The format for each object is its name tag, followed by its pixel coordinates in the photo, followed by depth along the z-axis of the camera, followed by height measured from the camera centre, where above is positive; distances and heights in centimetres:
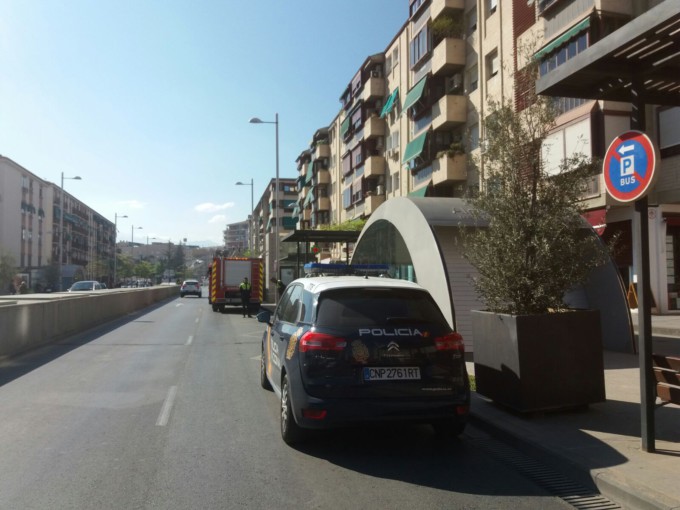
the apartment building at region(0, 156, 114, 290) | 6662 +742
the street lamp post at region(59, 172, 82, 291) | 5305 +986
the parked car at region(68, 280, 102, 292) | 4328 -37
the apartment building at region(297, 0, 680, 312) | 1816 +877
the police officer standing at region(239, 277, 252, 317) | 2520 -54
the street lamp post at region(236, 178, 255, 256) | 10991 +865
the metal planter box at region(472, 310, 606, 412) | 605 -86
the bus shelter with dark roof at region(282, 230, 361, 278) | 1830 +152
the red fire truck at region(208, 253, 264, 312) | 2858 +11
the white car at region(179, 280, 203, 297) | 5410 -66
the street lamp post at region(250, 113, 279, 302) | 3455 +872
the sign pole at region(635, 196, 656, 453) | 483 -49
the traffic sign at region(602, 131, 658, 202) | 466 +99
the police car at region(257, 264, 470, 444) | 505 -75
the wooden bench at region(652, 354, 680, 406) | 514 -90
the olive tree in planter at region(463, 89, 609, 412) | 610 +10
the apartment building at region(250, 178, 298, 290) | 8162 +1268
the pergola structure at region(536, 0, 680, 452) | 457 +197
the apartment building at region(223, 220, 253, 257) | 11775 +627
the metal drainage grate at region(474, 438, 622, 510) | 415 -162
